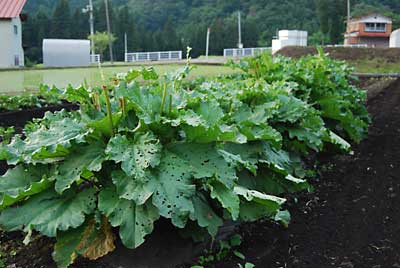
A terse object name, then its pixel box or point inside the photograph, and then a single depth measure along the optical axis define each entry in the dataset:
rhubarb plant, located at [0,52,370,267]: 2.31
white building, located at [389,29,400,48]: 26.11
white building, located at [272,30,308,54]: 23.06
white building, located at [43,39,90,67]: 16.31
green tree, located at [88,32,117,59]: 28.41
